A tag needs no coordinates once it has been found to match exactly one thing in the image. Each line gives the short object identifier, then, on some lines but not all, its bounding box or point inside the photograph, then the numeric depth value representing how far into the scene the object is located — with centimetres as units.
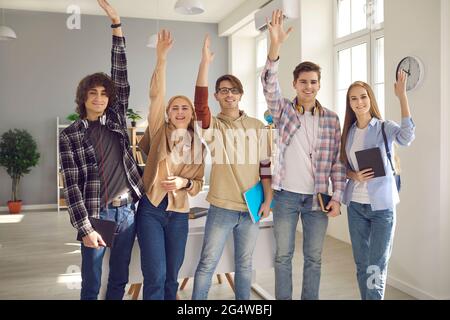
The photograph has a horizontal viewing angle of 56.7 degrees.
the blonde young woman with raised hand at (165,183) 206
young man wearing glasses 218
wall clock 301
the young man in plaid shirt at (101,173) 190
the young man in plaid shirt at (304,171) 223
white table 243
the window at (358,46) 432
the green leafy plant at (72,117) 664
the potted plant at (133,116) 704
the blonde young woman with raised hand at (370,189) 226
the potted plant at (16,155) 670
